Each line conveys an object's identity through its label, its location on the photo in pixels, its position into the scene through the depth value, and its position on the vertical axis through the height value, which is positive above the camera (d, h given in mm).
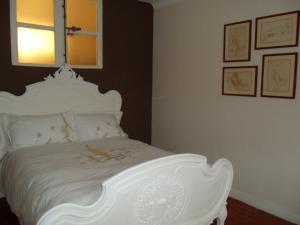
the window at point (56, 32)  3010 +547
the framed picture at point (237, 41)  2873 +444
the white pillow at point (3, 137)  2814 -582
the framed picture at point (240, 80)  2854 +36
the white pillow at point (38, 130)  2717 -511
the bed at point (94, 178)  1542 -671
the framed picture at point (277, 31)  2503 +501
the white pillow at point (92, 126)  3094 -513
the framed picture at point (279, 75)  2533 +86
